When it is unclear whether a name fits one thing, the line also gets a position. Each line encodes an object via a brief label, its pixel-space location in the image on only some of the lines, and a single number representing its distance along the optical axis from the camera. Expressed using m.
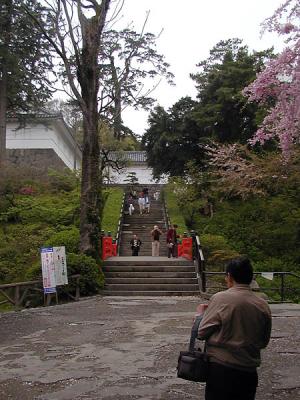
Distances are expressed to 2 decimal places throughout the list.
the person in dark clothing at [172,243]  22.09
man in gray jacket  3.61
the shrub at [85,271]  16.80
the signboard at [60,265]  14.79
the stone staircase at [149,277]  17.77
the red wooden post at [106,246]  20.96
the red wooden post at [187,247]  20.78
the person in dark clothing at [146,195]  34.18
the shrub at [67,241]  18.66
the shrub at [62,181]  33.09
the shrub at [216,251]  22.31
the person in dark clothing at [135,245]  23.14
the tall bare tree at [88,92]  18.44
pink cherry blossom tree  7.25
